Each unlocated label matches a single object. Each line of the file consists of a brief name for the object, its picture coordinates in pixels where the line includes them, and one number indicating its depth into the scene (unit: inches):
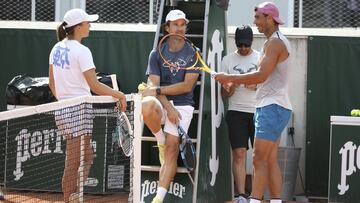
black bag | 808.9
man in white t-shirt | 713.6
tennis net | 537.0
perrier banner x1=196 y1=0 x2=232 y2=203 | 674.8
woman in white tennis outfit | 539.2
